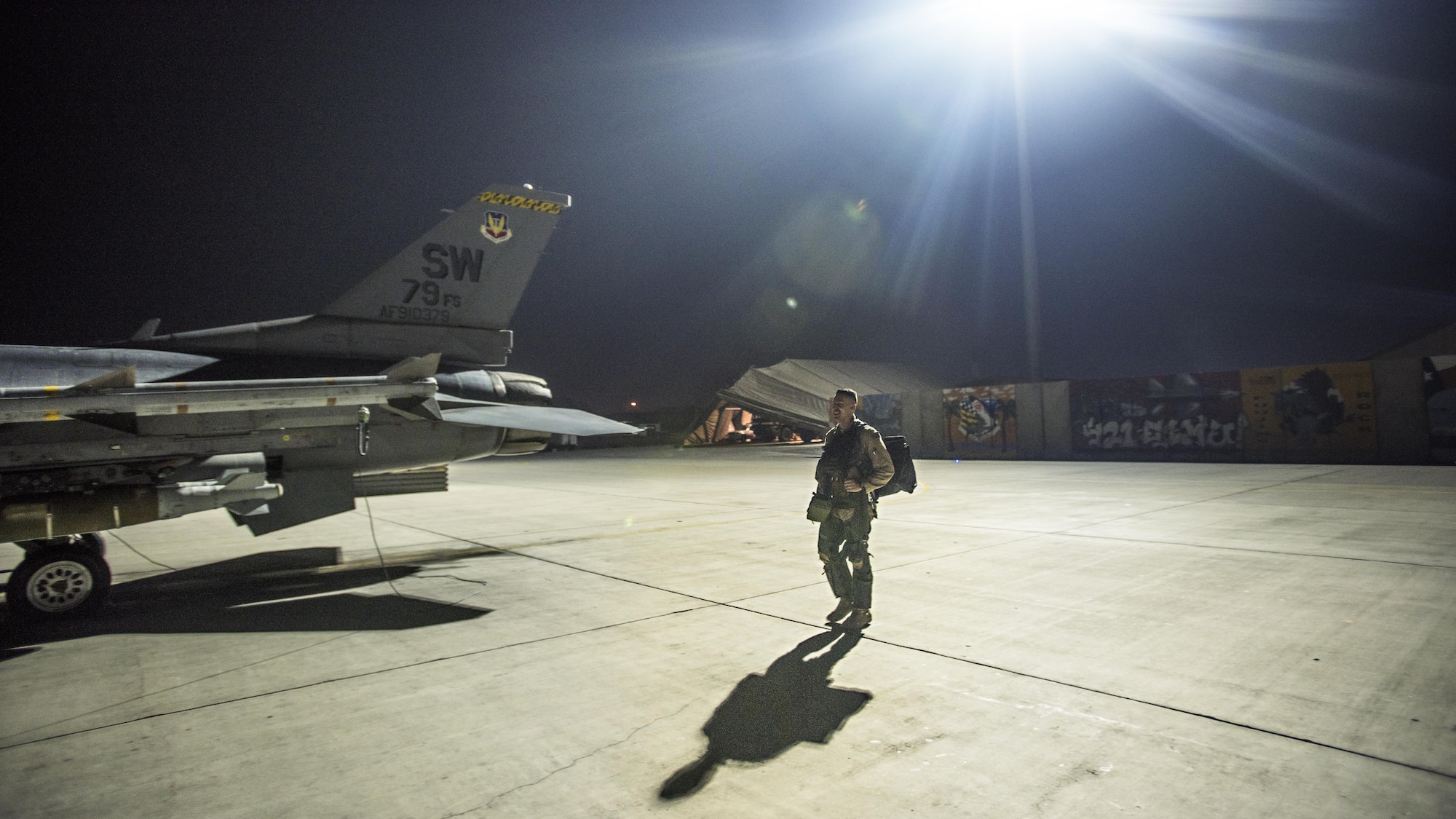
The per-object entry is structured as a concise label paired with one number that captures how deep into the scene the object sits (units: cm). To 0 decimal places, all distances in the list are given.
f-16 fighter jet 594
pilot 500
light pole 3042
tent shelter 4288
